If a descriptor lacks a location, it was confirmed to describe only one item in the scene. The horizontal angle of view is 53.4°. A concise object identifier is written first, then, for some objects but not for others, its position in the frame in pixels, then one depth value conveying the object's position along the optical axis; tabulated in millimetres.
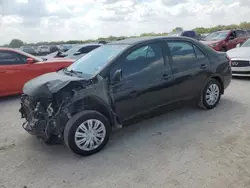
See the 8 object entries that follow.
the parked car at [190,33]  18016
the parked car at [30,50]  29098
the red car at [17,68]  7090
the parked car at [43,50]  28947
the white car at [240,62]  7789
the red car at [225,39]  12796
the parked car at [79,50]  10697
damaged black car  3619
